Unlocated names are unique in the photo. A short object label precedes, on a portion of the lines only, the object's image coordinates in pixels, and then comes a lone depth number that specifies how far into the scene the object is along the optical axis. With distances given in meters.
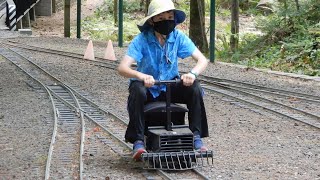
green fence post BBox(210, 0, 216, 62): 21.17
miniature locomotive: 7.49
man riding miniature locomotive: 7.55
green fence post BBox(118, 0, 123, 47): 26.45
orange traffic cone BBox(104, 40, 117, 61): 21.50
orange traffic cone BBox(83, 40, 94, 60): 21.15
